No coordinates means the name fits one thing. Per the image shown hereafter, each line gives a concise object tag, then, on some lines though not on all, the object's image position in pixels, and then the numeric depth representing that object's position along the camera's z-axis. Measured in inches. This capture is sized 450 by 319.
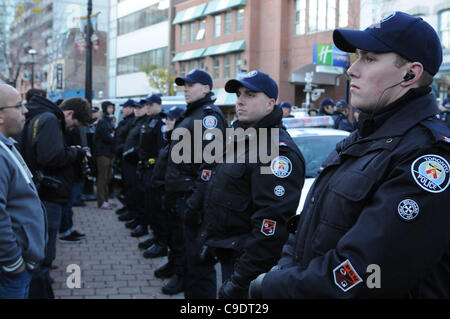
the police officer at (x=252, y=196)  115.8
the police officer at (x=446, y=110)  359.9
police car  226.7
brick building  1166.3
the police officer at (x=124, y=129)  365.4
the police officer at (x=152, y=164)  262.4
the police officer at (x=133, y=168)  314.3
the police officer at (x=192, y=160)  170.6
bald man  109.3
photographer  184.1
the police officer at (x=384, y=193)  60.6
